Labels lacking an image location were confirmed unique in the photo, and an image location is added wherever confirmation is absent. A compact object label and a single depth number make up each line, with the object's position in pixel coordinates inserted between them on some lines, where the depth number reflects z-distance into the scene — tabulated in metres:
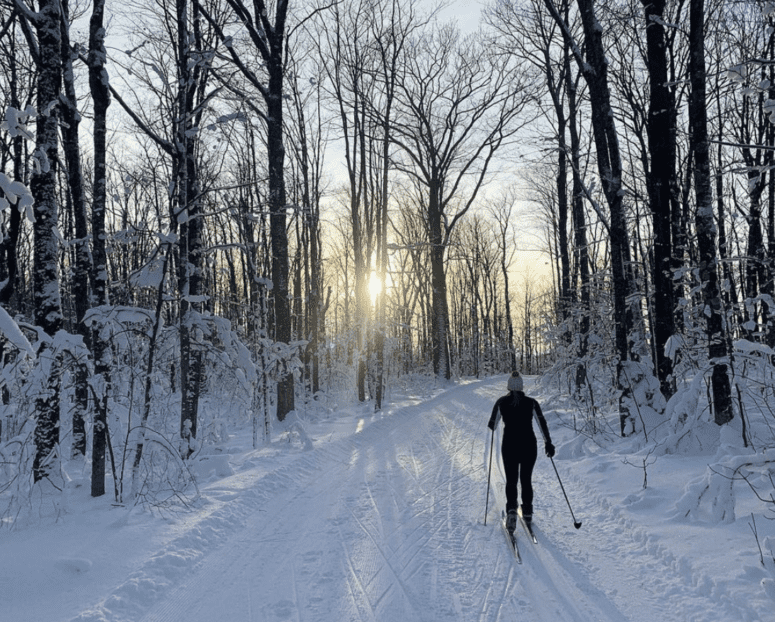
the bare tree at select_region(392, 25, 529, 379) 24.66
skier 6.45
